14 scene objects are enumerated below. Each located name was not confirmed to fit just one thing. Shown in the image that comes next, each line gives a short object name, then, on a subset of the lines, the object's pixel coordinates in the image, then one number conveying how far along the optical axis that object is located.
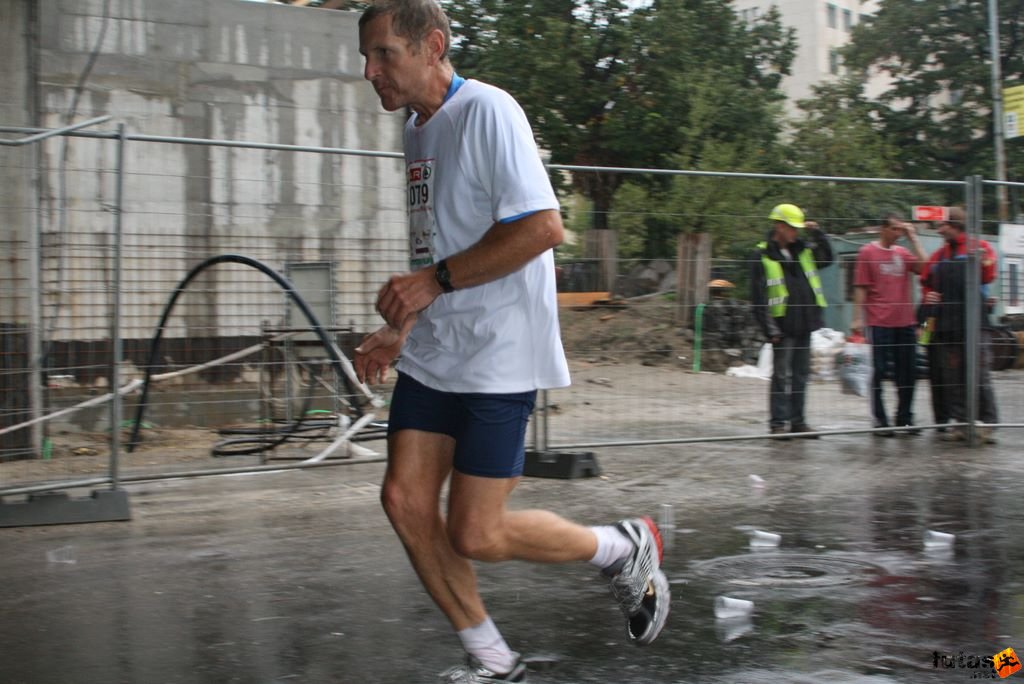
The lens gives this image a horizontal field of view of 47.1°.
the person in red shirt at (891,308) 9.42
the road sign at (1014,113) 23.20
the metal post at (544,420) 7.70
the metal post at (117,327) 6.35
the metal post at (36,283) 6.32
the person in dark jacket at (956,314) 9.07
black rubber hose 7.47
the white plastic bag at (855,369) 9.52
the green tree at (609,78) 28.50
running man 3.22
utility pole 27.94
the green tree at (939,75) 37.19
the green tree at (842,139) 31.36
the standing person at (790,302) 9.14
